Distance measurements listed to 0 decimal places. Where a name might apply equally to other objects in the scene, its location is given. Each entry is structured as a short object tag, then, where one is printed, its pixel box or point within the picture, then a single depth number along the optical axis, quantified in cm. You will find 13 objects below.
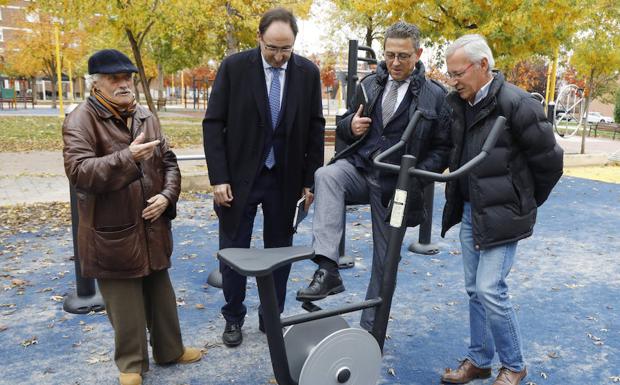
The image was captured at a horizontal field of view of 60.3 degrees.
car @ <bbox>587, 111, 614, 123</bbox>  4420
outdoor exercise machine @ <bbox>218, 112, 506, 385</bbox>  213
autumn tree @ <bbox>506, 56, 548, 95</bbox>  2737
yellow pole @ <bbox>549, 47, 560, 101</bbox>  1362
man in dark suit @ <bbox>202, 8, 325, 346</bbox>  312
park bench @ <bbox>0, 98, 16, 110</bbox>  3190
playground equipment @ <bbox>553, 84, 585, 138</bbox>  1379
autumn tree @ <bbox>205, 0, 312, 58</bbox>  1563
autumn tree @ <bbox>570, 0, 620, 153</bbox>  1291
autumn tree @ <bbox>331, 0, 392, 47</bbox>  989
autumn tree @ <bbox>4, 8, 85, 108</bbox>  3334
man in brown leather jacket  259
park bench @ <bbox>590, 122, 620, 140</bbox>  2141
